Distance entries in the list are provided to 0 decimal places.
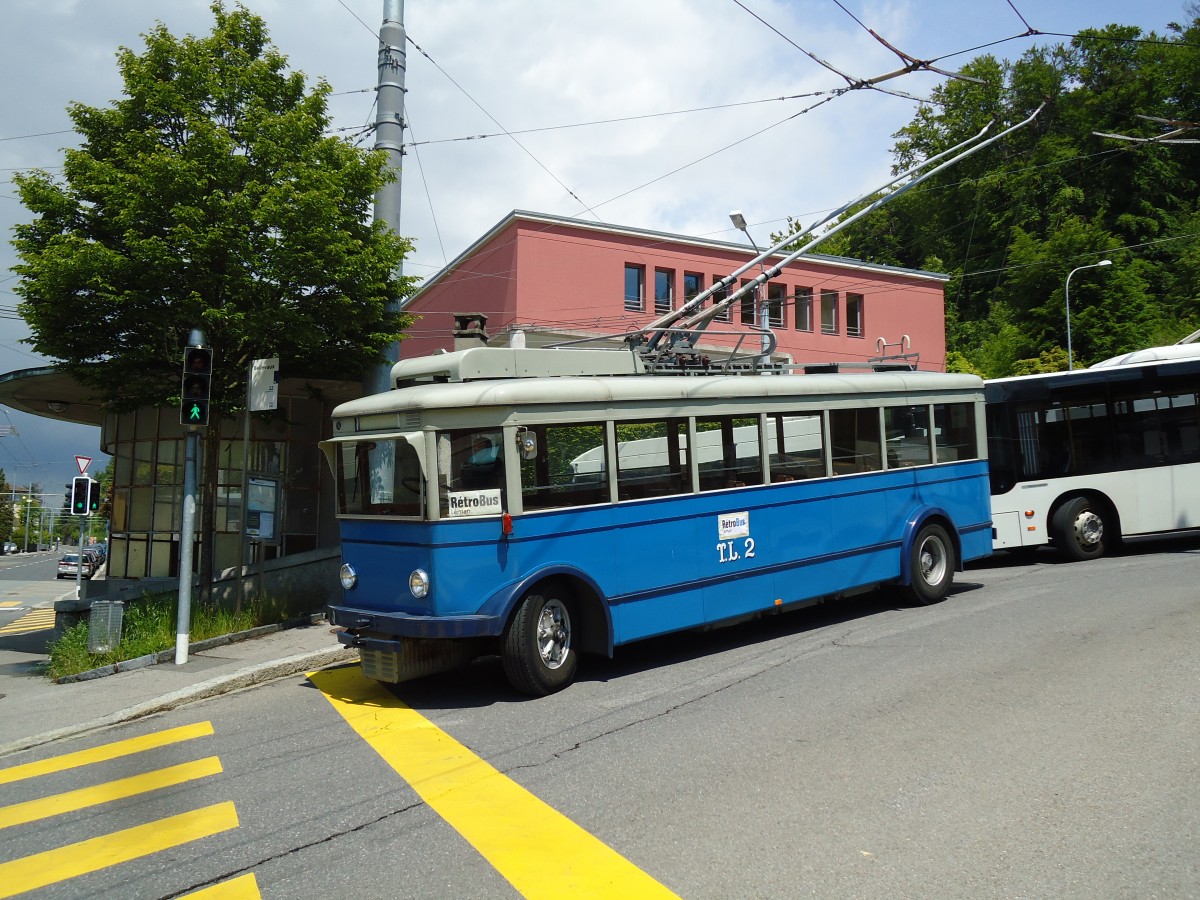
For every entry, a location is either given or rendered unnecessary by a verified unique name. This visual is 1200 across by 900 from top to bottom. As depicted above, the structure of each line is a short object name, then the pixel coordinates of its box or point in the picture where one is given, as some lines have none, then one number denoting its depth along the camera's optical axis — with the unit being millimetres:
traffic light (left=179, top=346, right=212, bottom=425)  10531
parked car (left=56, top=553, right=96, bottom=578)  55969
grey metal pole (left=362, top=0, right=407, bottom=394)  13086
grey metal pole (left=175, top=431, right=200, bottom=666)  10281
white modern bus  14547
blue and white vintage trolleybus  7477
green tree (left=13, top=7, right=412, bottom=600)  10695
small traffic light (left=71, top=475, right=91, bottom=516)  20844
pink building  27750
